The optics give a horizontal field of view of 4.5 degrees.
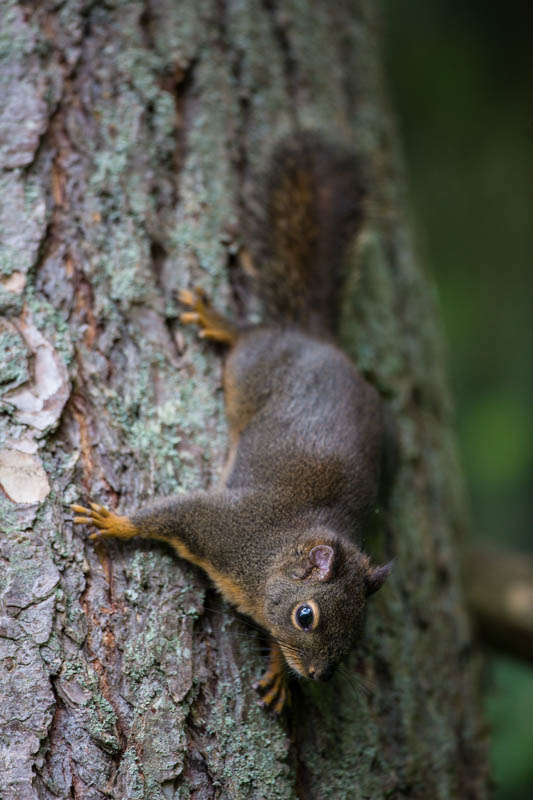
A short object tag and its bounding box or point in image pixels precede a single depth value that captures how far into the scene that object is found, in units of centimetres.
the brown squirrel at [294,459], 324
